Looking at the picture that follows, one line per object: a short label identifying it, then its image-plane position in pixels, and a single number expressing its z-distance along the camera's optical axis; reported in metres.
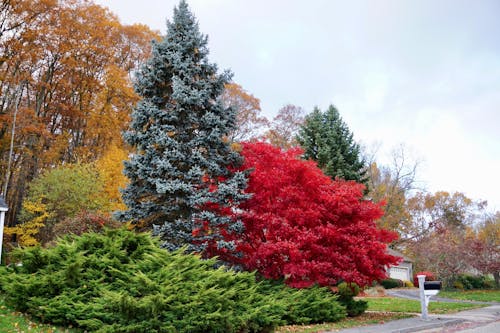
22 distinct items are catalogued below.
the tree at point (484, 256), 30.76
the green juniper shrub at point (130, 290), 7.89
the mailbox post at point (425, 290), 14.08
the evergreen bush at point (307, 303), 11.65
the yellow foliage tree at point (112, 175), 24.30
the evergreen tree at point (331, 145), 25.12
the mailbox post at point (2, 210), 18.19
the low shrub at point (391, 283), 33.56
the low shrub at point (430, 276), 32.27
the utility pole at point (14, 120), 24.03
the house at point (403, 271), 38.56
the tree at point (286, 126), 33.28
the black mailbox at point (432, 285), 14.08
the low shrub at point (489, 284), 33.88
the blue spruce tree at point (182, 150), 12.81
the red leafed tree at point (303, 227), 12.64
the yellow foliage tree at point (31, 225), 23.17
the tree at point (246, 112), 31.66
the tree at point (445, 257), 30.75
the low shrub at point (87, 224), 14.85
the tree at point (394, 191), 38.97
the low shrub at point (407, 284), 36.03
